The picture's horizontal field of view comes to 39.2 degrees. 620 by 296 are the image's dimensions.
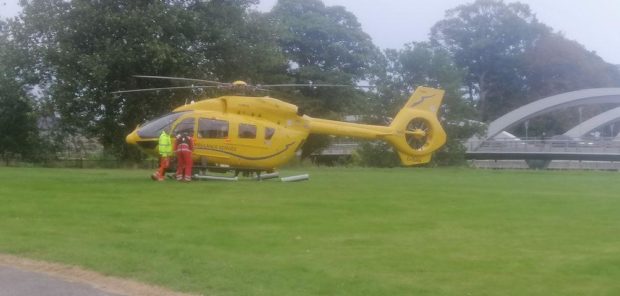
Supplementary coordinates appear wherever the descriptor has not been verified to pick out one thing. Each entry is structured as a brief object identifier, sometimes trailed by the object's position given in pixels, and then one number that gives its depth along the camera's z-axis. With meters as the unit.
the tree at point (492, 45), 80.19
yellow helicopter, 24.05
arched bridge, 51.72
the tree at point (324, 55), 54.97
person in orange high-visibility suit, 23.53
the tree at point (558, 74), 79.19
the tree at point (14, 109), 41.19
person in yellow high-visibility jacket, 23.30
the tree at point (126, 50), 38.03
